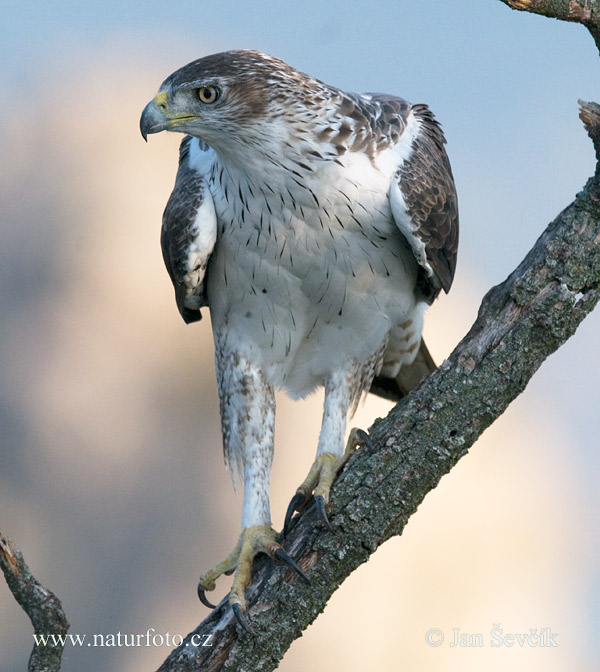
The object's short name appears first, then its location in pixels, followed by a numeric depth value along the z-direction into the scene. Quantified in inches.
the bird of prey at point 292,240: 300.2
